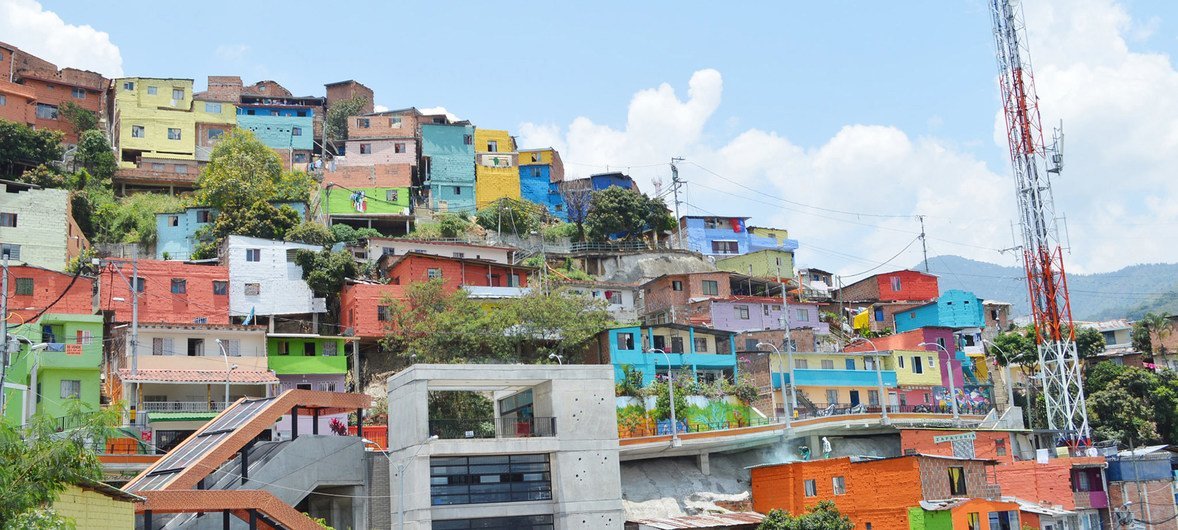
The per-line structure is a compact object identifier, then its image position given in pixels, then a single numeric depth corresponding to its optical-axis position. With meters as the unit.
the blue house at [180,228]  84.50
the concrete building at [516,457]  45.88
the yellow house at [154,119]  102.31
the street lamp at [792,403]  72.50
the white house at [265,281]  74.56
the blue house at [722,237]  107.25
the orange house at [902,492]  54.88
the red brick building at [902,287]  97.38
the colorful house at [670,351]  70.62
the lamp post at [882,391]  69.43
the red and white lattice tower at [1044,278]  73.19
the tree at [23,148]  90.62
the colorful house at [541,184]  107.62
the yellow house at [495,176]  104.00
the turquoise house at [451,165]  102.75
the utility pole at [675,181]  107.56
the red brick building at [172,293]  69.25
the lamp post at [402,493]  43.47
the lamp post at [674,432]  60.34
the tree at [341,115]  115.31
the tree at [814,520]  55.03
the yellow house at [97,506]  24.86
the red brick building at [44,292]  65.12
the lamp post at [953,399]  73.51
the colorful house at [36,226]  74.62
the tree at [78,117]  101.25
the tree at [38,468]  20.75
